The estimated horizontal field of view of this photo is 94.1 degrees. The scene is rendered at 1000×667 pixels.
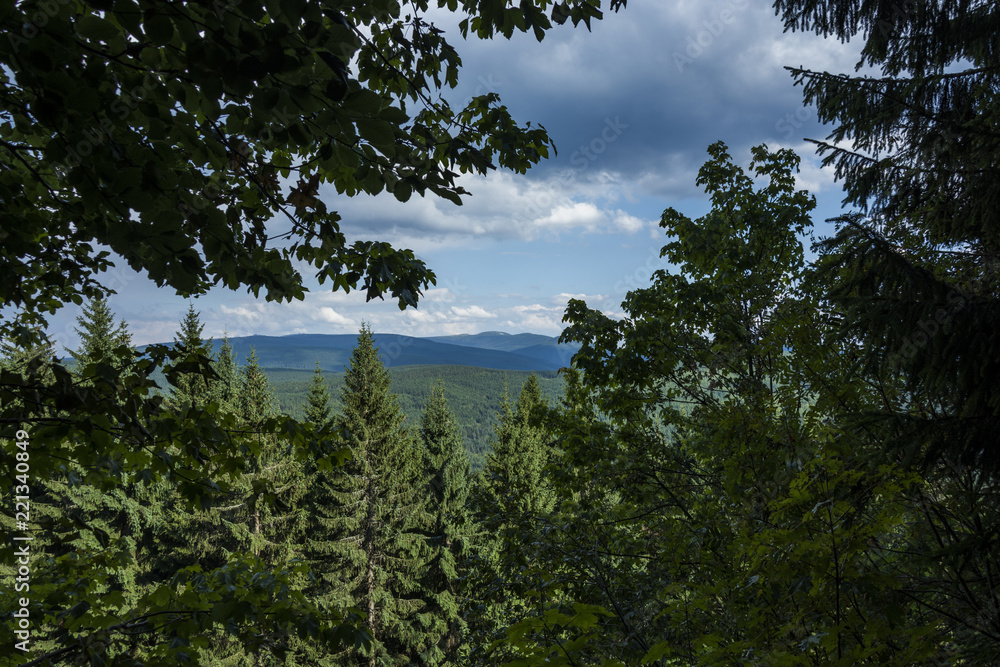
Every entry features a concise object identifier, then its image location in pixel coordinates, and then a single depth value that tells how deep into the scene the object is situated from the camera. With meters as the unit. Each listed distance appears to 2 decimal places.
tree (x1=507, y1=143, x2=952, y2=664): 2.13
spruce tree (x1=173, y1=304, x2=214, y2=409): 18.19
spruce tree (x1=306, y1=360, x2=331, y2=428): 18.72
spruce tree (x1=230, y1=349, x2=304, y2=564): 17.83
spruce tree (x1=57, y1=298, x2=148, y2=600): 17.86
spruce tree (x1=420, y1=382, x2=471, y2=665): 18.61
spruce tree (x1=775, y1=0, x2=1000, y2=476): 2.79
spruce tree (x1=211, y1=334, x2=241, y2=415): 20.41
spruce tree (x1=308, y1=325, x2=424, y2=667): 18.14
